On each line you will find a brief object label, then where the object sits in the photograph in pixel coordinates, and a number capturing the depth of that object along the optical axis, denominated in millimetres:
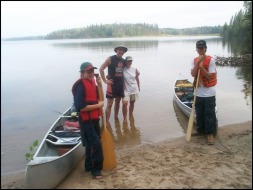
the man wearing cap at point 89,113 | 4188
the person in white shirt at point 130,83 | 6980
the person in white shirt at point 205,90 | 5411
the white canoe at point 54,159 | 4016
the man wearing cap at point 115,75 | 6691
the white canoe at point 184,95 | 8436
